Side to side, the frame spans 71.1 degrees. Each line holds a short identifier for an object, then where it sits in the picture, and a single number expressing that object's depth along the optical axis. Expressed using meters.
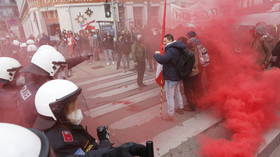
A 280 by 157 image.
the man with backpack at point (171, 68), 3.91
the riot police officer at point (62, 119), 1.66
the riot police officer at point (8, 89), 2.67
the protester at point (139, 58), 6.81
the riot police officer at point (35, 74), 2.57
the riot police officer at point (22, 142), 0.78
